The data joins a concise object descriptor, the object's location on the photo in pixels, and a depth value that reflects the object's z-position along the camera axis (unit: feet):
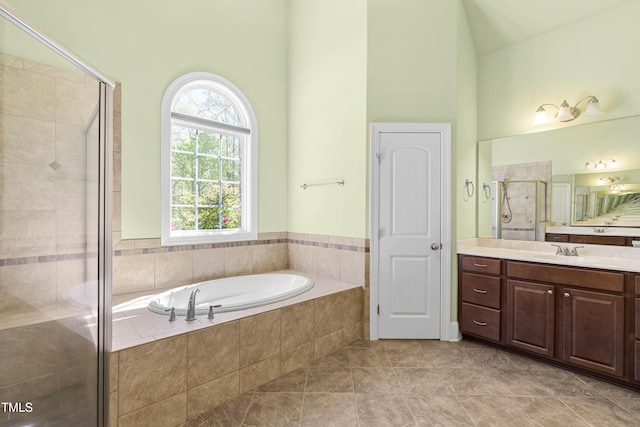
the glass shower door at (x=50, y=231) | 3.87
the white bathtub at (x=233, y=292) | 7.29
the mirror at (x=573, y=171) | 8.29
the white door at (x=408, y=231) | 9.64
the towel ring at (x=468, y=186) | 10.23
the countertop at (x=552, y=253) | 7.42
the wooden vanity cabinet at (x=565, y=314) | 6.96
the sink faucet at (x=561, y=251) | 9.07
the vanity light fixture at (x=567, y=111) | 8.71
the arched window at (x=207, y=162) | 9.63
